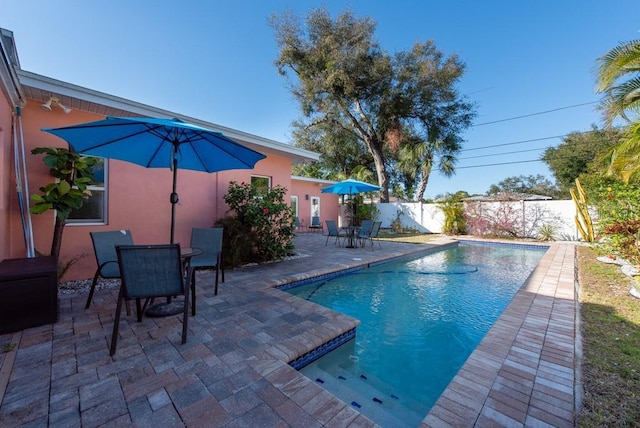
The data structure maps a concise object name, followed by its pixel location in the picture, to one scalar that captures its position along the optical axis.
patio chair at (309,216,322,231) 15.35
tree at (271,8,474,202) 14.74
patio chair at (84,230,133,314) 3.31
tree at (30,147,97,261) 3.90
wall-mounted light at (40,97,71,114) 4.21
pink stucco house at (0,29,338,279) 3.89
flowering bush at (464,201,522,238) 12.48
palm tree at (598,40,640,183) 4.75
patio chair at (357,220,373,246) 8.93
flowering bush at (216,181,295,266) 5.93
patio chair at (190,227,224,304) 4.41
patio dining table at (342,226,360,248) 9.20
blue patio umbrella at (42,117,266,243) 2.89
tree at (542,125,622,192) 23.03
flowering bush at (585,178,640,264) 4.89
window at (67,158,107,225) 4.80
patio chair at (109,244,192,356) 2.41
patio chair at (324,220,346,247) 9.38
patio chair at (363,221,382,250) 8.88
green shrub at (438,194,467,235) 13.52
